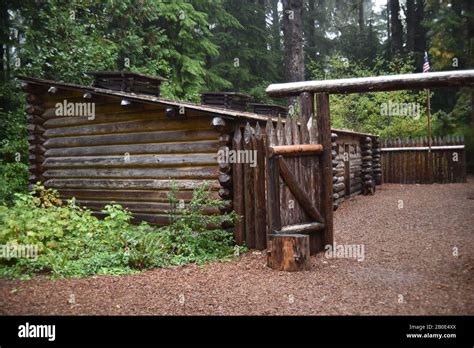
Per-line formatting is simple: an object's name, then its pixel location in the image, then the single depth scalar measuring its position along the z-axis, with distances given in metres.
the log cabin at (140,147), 9.01
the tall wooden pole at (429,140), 21.55
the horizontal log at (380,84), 6.82
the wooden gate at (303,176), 7.86
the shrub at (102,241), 7.45
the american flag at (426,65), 19.31
